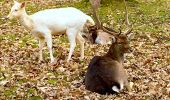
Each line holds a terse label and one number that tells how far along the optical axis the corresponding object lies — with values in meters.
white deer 18.94
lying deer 14.94
